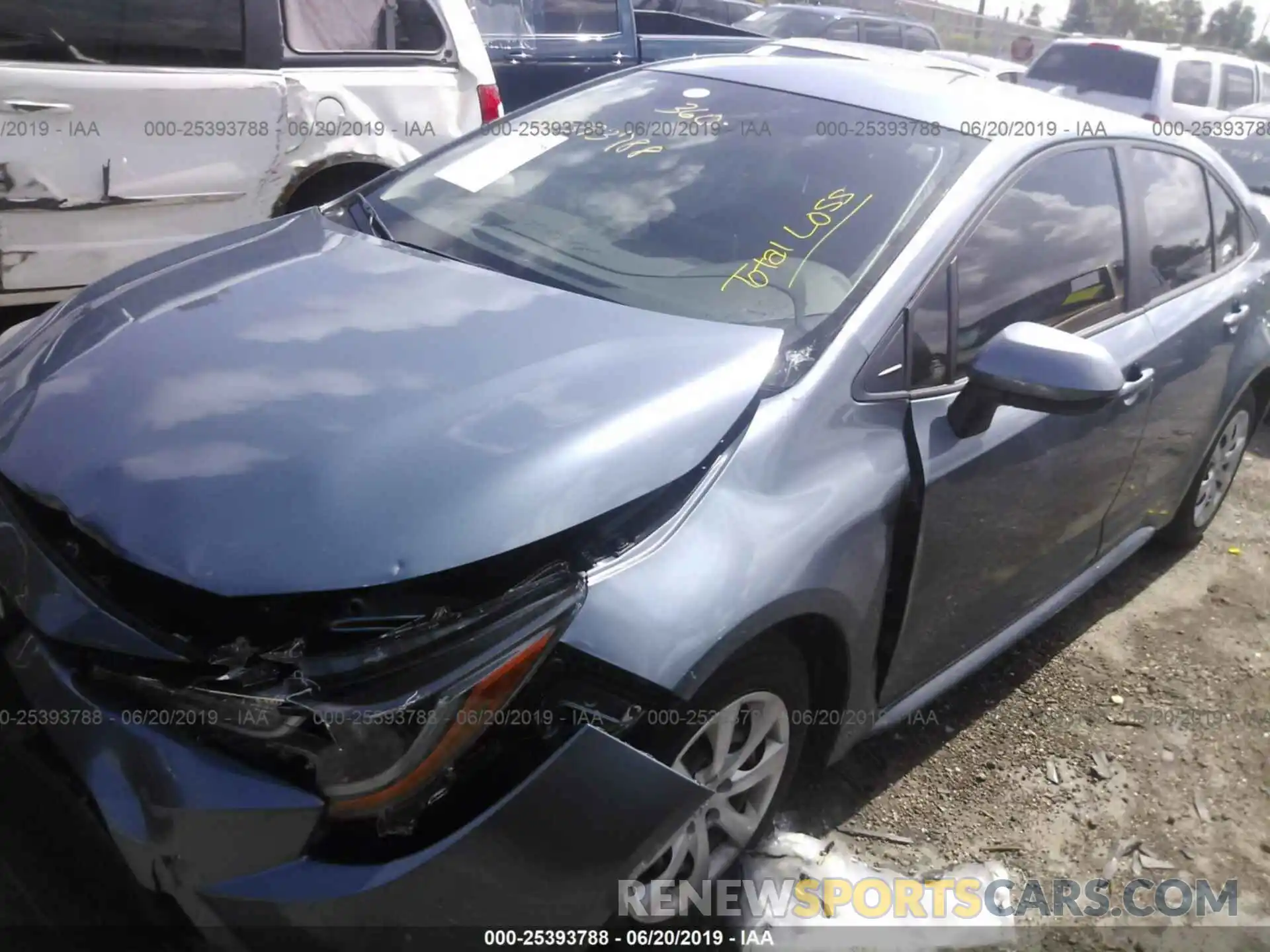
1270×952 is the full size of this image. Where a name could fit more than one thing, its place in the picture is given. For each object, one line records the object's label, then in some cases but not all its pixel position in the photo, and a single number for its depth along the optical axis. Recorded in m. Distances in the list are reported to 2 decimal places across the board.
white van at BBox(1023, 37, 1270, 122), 10.73
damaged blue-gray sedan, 1.63
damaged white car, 4.03
